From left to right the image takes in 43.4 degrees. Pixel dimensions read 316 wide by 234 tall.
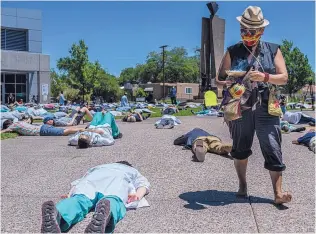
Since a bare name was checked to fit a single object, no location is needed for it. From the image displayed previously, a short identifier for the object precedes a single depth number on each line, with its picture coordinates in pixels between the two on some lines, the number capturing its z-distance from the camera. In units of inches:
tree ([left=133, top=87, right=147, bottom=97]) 2393.7
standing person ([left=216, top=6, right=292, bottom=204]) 153.6
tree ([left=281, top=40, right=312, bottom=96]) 2033.7
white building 1546.5
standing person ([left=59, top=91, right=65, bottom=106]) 1240.8
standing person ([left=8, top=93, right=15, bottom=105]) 1491.8
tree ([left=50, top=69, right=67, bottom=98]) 2107.5
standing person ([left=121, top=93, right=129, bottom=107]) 1044.6
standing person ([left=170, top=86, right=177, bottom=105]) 1203.4
